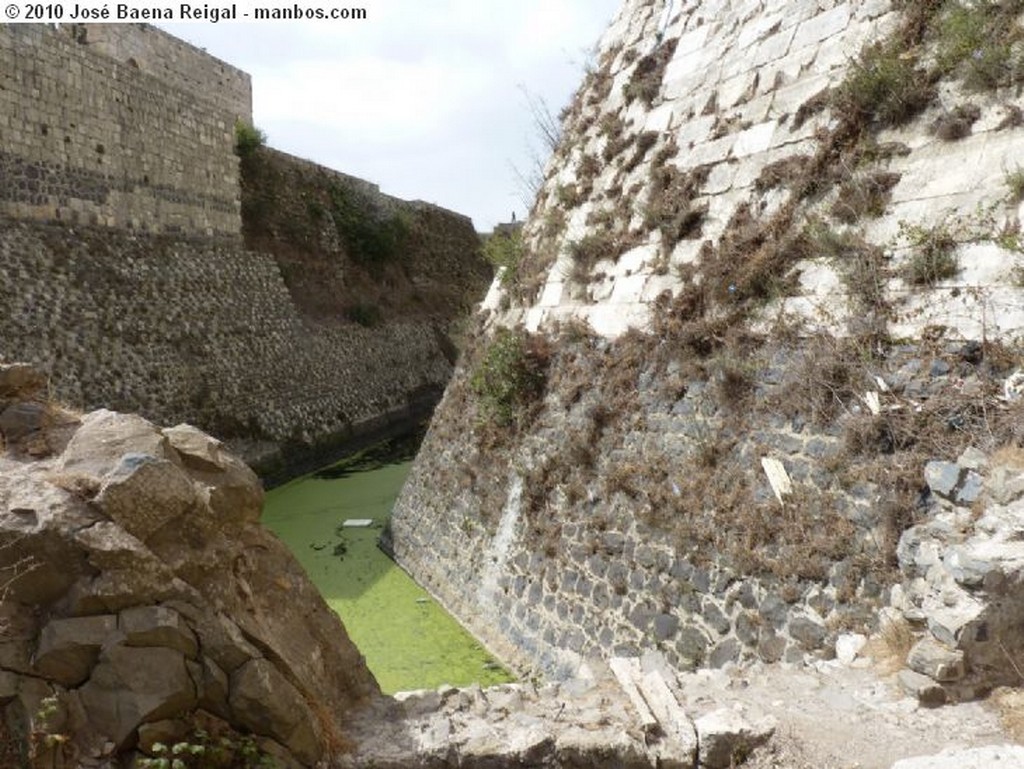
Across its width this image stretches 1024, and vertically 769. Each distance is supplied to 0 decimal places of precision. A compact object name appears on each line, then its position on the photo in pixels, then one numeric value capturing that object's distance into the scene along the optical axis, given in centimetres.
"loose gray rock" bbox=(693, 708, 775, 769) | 378
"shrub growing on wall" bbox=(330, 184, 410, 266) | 2244
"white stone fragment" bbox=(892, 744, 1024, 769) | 320
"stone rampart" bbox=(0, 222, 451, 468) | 1182
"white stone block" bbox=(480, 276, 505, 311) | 1020
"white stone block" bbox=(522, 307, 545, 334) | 879
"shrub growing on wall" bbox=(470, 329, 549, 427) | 833
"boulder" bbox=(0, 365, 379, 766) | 309
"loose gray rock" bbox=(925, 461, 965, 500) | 438
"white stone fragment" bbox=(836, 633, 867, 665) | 447
